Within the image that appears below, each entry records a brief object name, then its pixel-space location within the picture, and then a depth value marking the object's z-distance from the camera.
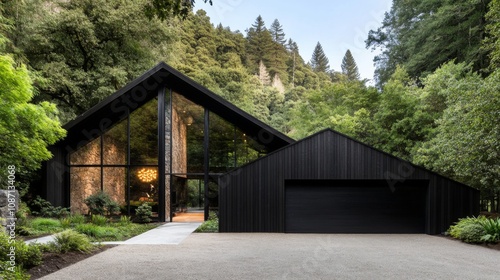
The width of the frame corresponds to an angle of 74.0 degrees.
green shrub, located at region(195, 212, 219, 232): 11.27
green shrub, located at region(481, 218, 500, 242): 8.69
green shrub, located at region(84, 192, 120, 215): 13.32
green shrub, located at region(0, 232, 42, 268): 5.69
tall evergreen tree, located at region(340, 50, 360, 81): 54.68
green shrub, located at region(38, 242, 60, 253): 6.94
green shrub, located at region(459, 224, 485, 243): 9.01
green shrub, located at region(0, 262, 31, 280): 4.47
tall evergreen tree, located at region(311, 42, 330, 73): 63.10
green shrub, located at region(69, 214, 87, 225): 11.80
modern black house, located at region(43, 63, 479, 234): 11.22
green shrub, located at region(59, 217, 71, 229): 11.23
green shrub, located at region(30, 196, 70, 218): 13.23
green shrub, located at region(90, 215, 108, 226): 11.79
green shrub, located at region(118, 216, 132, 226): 12.40
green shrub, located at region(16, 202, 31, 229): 10.32
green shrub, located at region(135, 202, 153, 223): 13.53
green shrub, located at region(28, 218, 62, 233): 10.61
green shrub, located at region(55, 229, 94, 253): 7.17
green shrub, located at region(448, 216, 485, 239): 9.56
